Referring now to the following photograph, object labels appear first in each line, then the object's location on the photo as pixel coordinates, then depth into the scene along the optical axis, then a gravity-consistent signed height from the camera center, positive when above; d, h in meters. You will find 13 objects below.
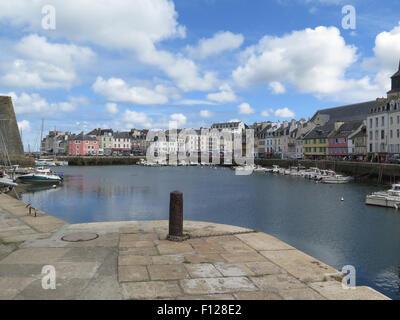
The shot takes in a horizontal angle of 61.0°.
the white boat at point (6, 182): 37.50 -3.48
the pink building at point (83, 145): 129.38 +2.29
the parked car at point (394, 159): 53.01 -1.45
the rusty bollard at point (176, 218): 10.84 -2.16
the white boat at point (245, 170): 80.01 -4.85
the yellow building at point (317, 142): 79.56 +1.95
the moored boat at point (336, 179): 52.19 -4.54
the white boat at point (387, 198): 28.89 -4.25
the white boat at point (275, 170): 76.84 -4.48
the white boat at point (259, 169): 82.25 -4.59
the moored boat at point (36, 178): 48.72 -3.86
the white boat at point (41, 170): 51.34 -2.98
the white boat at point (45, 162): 91.01 -3.09
